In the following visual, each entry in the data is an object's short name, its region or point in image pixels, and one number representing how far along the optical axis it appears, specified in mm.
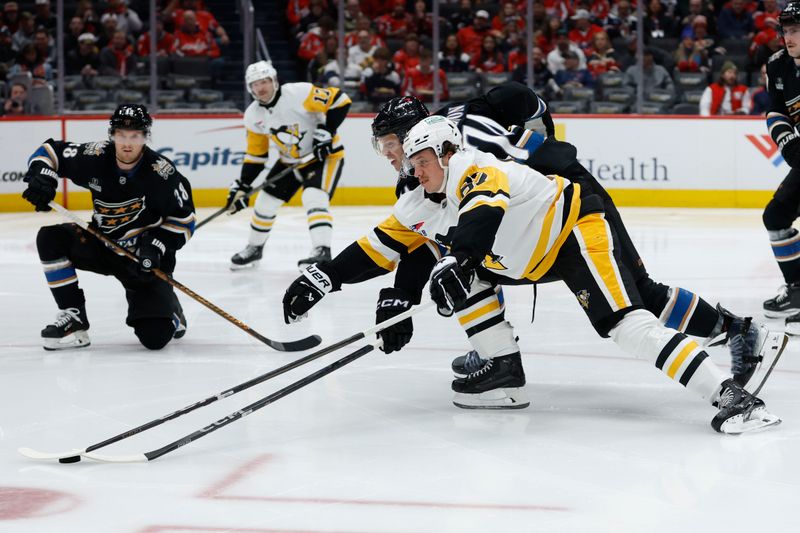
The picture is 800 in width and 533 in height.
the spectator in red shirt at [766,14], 17523
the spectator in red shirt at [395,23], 17676
